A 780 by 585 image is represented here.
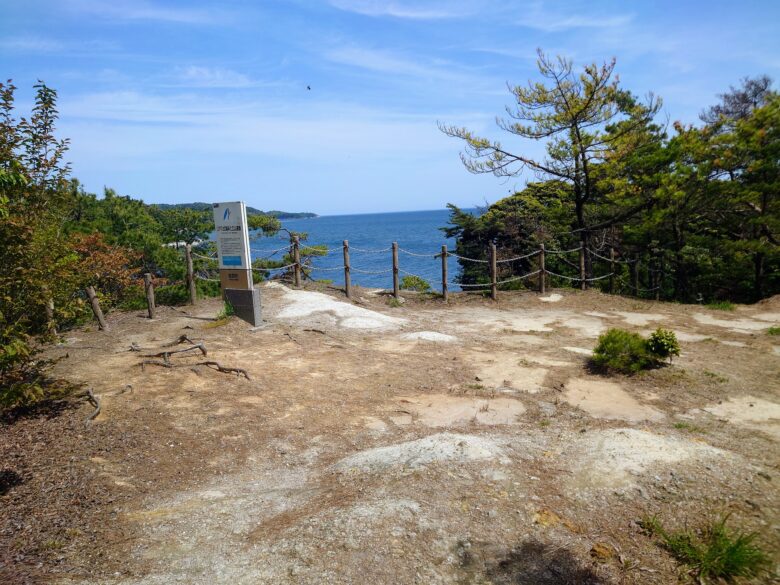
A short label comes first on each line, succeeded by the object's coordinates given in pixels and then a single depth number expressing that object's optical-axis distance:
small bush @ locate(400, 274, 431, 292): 14.20
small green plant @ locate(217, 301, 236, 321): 8.84
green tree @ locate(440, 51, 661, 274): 12.20
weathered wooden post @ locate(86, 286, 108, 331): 8.66
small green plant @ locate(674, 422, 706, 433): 4.54
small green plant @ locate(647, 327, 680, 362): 6.28
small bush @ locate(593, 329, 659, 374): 6.30
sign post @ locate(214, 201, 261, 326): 8.60
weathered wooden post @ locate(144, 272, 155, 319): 9.49
